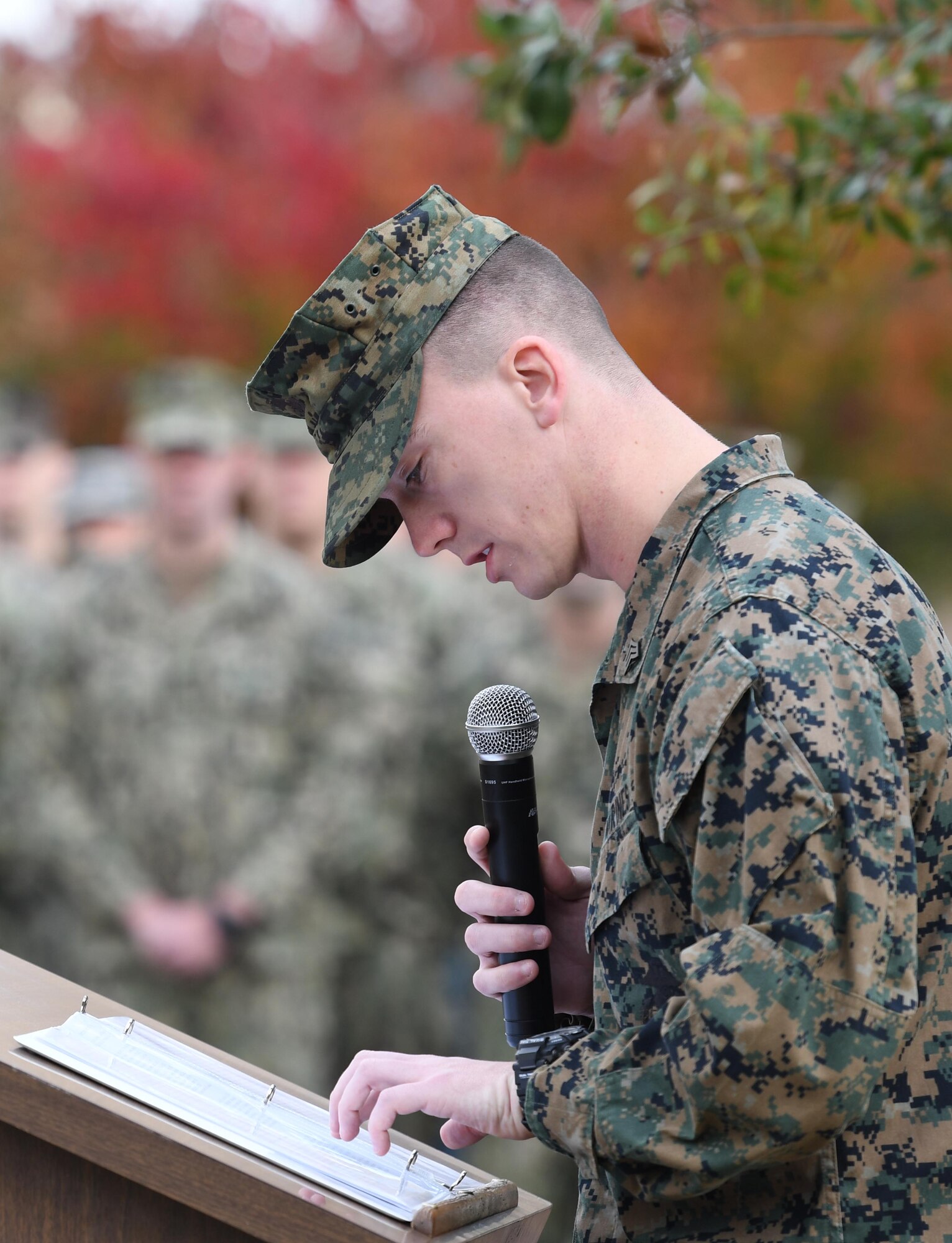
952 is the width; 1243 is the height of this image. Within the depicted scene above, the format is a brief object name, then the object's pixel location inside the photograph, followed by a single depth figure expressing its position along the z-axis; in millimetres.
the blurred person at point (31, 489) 13477
